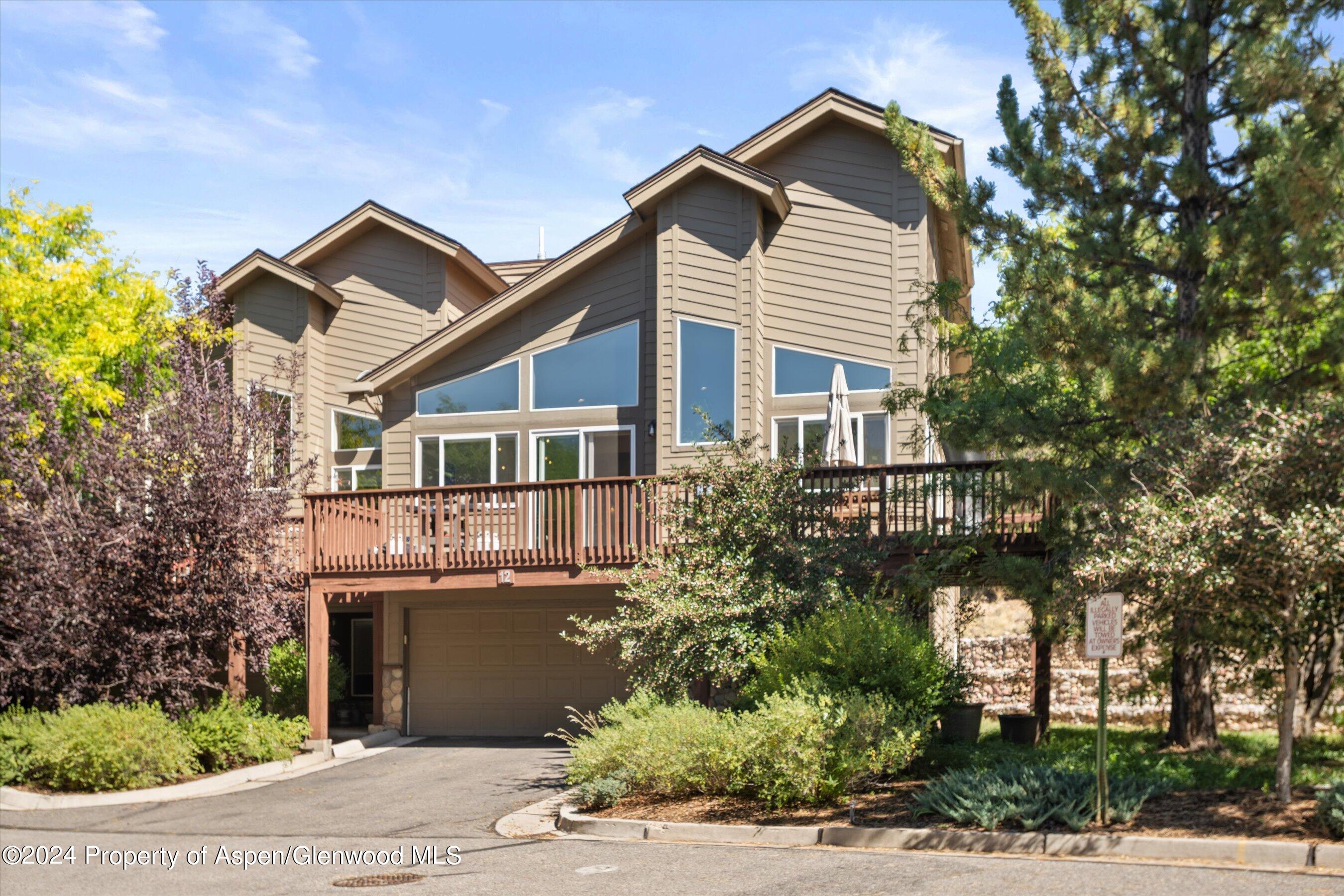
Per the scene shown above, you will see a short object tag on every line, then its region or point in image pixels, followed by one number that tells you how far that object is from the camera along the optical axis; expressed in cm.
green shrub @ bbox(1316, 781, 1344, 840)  893
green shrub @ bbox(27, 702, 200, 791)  1511
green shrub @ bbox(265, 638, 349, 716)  1998
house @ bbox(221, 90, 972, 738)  1797
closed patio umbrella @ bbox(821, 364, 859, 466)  1689
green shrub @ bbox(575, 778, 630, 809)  1208
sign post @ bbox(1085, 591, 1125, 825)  949
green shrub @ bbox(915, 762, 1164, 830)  983
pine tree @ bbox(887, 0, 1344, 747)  1172
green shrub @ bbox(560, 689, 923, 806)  1116
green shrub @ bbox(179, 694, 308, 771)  1630
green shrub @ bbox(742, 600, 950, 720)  1212
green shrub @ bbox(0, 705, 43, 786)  1552
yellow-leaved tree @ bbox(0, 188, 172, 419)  2191
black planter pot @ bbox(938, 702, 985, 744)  1349
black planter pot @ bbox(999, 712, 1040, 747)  1428
